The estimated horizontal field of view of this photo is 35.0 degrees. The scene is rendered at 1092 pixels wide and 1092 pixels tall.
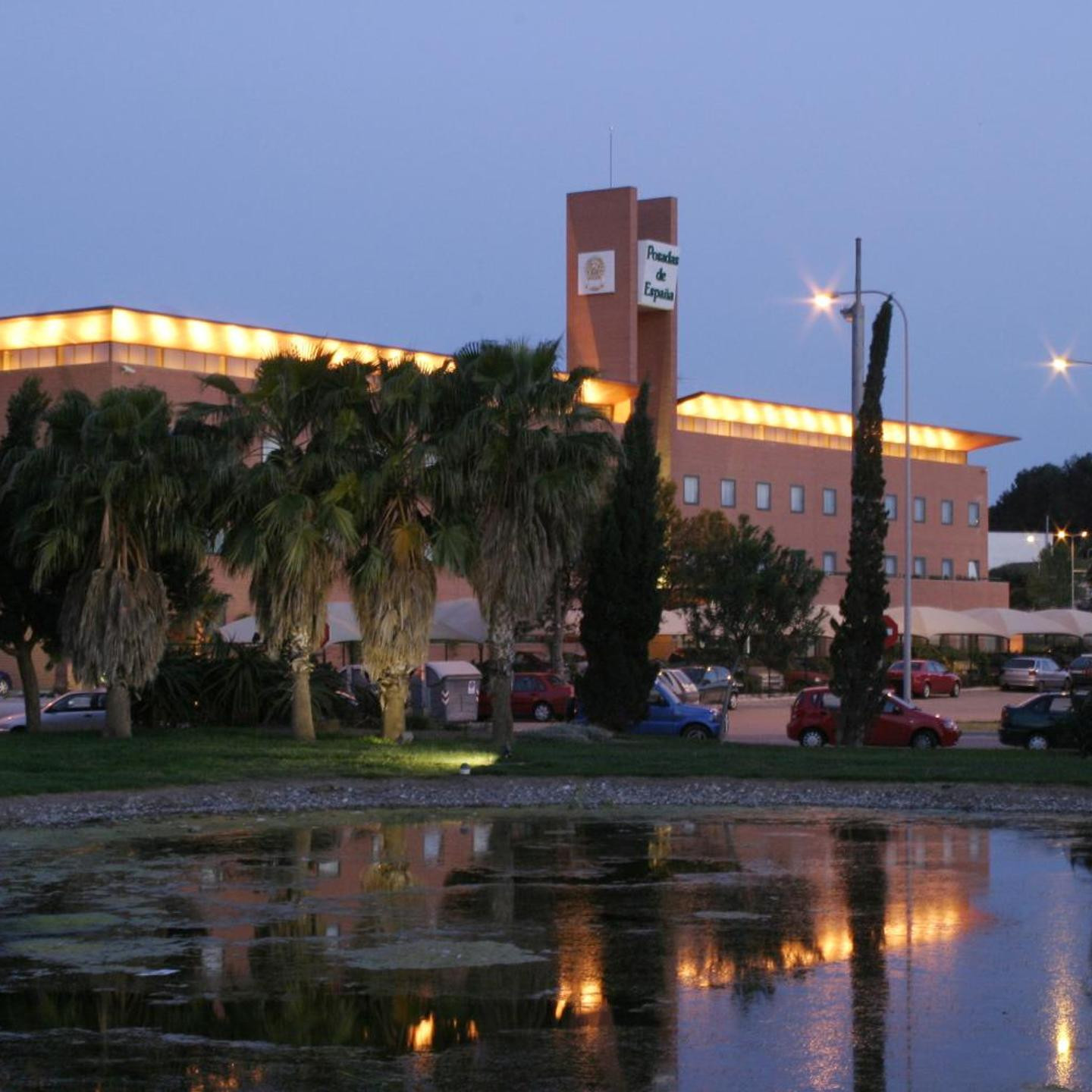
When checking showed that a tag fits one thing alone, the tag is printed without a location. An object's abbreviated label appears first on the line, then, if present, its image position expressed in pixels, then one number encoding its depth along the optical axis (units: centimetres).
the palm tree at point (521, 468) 2978
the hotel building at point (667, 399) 5997
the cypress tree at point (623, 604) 3706
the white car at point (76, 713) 3559
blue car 3769
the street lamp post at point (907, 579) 3538
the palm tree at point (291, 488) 3030
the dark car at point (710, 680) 5297
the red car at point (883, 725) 3528
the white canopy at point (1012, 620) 7494
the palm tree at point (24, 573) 3180
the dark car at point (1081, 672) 5634
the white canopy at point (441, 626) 4362
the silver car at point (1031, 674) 6688
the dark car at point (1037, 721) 3519
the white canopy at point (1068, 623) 7369
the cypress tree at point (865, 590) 3303
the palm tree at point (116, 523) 3064
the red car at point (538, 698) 4500
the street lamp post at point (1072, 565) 9072
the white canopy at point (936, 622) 6888
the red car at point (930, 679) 5962
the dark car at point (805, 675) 6525
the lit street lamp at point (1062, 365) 3466
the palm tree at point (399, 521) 3038
